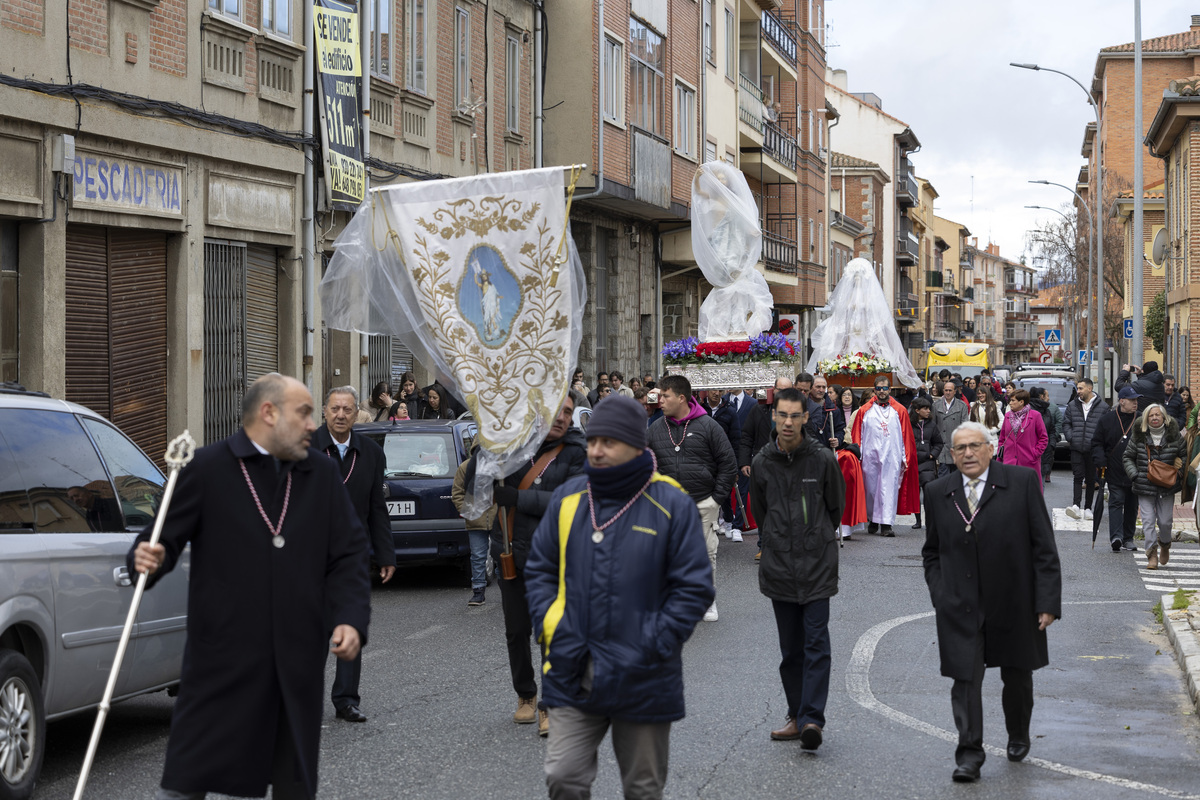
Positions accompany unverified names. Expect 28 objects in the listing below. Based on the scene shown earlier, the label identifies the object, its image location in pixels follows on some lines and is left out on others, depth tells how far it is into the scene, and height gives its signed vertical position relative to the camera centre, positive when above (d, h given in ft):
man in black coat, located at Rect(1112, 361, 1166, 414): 61.87 +0.06
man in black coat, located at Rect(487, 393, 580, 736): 26.16 -2.16
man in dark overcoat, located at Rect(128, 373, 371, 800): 15.69 -2.30
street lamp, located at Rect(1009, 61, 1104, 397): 126.72 +13.39
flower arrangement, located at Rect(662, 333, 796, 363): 55.72 +1.39
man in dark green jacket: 25.20 -2.80
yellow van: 161.89 +3.32
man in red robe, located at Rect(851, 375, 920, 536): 63.26 -2.63
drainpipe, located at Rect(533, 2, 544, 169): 87.35 +18.13
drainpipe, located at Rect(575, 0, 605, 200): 87.86 +16.35
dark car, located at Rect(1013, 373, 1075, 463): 114.42 +0.10
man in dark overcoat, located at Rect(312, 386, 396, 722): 28.12 -1.54
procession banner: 27.58 +2.07
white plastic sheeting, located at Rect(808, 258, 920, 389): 80.38 +3.10
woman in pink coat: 63.36 -1.94
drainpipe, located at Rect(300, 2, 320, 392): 63.00 +7.06
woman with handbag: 49.98 -2.66
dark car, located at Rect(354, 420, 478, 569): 45.52 -3.06
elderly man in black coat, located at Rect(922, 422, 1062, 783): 23.38 -3.09
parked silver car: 21.08 -2.87
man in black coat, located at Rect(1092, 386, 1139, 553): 56.24 -2.54
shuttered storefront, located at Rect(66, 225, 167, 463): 49.65 +2.03
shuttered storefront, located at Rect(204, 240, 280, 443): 57.62 +2.46
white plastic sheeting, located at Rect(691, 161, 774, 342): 57.82 +5.34
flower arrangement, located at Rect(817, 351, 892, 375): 77.66 +1.18
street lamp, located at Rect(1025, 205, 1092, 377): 216.15 +12.04
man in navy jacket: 15.85 -2.39
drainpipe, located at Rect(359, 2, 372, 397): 66.36 +14.32
